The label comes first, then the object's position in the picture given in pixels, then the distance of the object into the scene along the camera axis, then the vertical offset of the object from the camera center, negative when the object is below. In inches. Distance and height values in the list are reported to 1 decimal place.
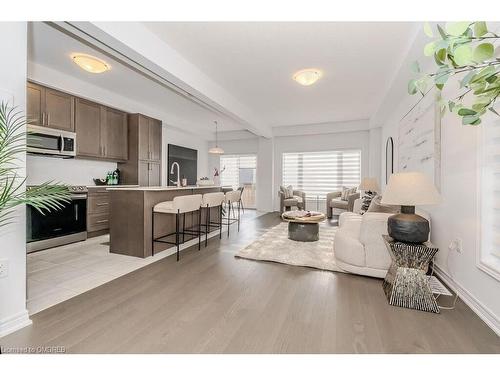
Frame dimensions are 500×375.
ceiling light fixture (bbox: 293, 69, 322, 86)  138.6 +65.4
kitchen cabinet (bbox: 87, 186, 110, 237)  161.8 -20.2
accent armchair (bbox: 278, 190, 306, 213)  255.4 -19.8
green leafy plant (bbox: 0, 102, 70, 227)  46.9 -1.2
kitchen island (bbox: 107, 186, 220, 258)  124.0 -20.5
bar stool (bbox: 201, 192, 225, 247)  148.0 -10.6
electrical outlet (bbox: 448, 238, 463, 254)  85.0 -22.3
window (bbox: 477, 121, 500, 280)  68.6 -3.4
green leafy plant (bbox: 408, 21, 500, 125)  29.7 +16.7
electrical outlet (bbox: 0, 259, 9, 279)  60.9 -22.6
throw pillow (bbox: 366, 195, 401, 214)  112.3 -11.6
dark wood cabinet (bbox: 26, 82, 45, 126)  133.6 +47.0
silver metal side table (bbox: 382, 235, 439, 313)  75.6 -31.2
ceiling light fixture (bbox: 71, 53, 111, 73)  121.7 +64.3
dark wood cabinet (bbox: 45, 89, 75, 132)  144.0 +46.7
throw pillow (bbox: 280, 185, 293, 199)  261.1 -8.9
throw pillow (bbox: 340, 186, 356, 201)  243.3 -8.0
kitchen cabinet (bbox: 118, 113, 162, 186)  199.9 +27.6
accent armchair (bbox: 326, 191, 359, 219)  227.1 -18.0
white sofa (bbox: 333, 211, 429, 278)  96.3 -27.2
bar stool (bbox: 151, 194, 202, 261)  122.3 -12.3
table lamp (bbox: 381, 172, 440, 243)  76.0 -4.8
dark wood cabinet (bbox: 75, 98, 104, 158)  162.7 +39.3
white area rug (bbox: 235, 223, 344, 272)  115.5 -38.1
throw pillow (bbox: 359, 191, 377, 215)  155.9 -11.9
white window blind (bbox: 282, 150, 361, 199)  279.7 +17.5
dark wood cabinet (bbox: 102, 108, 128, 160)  182.5 +39.8
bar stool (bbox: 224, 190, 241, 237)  179.6 -10.1
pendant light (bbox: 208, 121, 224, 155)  265.8 +37.5
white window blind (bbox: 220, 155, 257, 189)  338.6 +21.8
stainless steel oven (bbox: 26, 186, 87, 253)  130.0 -25.5
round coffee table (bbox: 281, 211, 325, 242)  149.9 -28.5
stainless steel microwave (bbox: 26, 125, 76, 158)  136.5 +24.8
